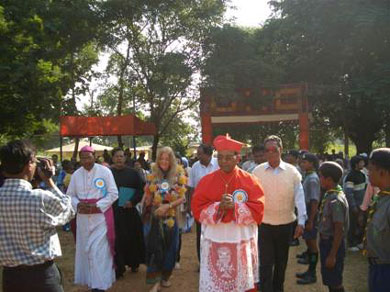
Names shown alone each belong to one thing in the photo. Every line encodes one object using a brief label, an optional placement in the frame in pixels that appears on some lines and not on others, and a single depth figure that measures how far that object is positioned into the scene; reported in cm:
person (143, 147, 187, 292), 574
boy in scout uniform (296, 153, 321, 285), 612
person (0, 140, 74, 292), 295
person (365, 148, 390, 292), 319
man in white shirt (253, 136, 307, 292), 517
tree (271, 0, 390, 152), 1567
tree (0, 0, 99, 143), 740
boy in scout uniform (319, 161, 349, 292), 454
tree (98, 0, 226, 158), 1684
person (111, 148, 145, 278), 658
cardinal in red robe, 413
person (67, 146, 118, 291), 559
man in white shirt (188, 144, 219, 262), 710
